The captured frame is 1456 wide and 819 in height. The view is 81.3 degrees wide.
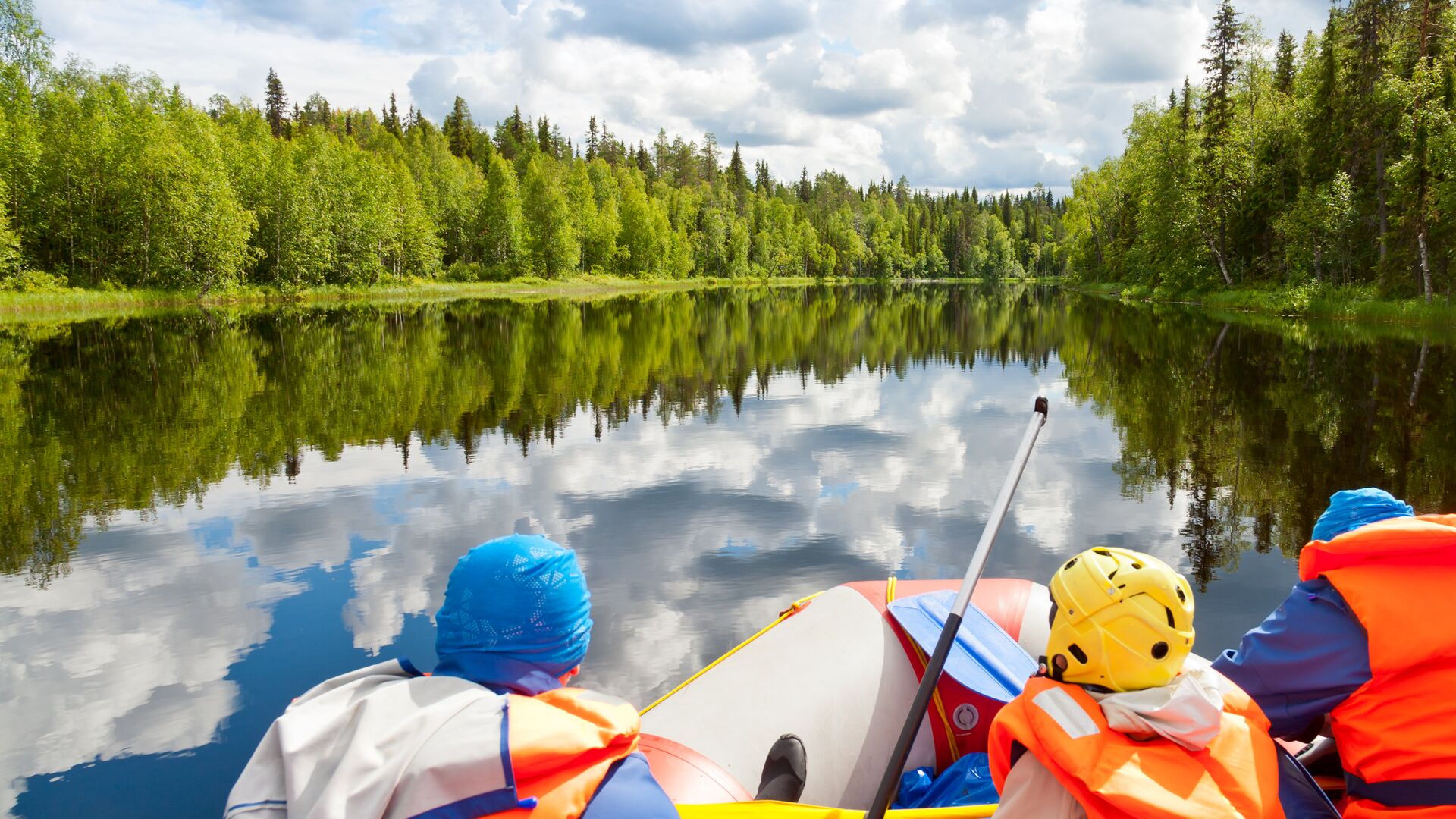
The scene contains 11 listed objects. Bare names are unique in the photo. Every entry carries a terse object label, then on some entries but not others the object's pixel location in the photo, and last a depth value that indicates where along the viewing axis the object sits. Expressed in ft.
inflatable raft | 11.66
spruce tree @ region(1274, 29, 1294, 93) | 142.51
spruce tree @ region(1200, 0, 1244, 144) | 128.47
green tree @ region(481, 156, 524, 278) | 204.13
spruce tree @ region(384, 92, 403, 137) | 315.17
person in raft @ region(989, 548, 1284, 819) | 6.84
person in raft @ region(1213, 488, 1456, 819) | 7.92
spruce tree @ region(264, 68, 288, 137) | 281.74
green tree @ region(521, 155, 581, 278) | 211.20
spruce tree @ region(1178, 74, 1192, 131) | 151.64
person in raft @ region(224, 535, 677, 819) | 5.70
